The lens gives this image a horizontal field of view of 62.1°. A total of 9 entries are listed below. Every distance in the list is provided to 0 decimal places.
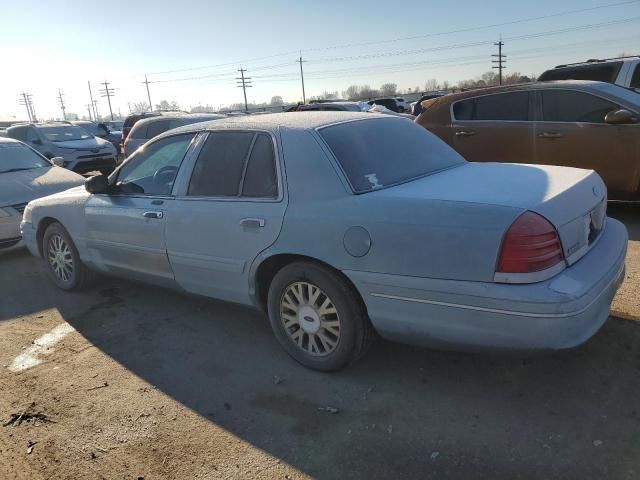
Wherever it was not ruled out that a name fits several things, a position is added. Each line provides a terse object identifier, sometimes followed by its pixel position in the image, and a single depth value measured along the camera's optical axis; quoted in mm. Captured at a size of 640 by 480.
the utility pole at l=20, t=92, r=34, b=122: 111312
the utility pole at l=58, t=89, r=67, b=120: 120169
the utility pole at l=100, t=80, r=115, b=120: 101406
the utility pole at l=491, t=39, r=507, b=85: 62938
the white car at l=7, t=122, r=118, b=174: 13102
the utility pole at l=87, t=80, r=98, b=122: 111638
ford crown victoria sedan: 2561
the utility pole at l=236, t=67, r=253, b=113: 85312
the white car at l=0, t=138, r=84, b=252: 6570
